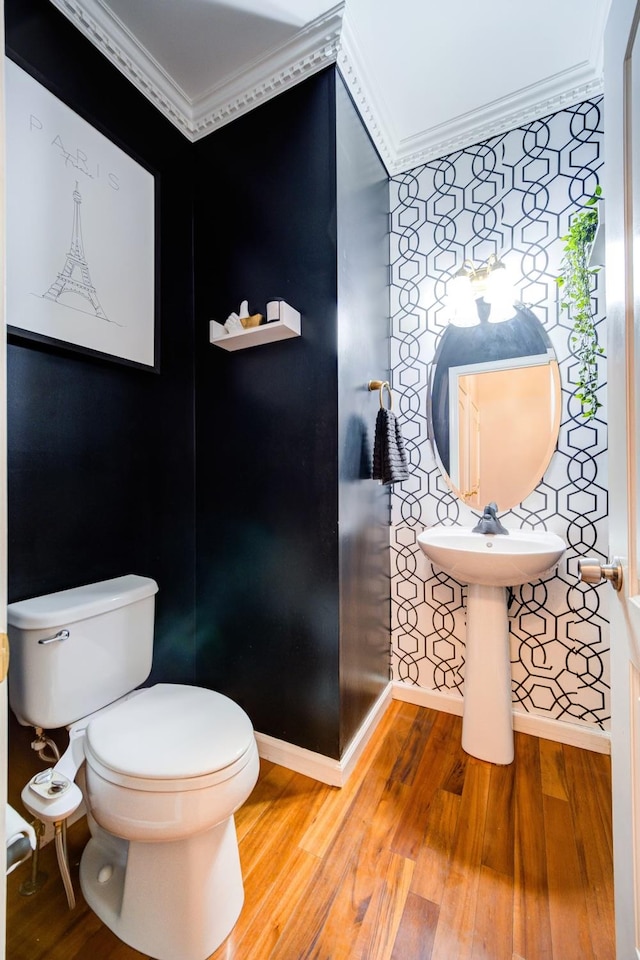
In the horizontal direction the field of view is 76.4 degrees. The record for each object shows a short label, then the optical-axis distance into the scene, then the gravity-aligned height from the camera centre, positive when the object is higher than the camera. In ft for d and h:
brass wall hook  5.41 +1.23
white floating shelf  4.59 +1.68
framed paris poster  3.70 +2.52
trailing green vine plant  4.28 +2.10
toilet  2.94 -2.24
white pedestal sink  4.99 -2.13
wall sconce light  5.44 +2.50
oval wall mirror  5.46 +0.95
